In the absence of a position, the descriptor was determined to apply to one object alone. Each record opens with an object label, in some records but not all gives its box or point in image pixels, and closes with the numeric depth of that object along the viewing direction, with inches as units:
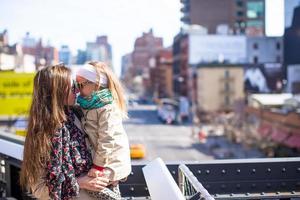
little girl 106.0
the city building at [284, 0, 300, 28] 1980.4
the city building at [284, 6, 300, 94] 2097.7
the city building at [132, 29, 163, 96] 5467.5
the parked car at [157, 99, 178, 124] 2913.4
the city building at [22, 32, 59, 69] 2600.9
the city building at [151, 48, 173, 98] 4362.7
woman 103.4
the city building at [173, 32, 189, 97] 3435.0
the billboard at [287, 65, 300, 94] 2307.8
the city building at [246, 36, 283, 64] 3144.7
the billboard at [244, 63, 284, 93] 2913.4
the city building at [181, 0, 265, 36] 3656.5
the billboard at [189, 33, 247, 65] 3235.7
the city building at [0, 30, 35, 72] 2736.2
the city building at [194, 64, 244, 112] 2935.5
